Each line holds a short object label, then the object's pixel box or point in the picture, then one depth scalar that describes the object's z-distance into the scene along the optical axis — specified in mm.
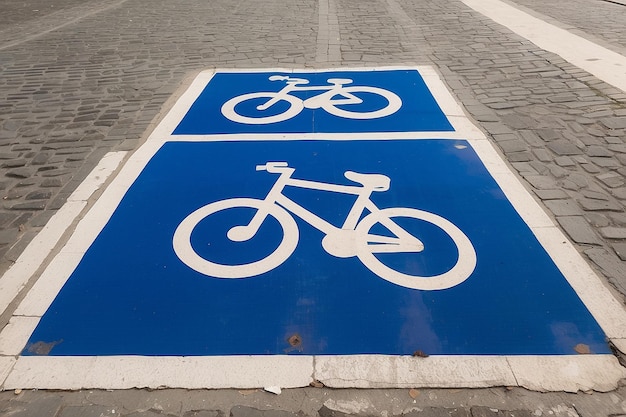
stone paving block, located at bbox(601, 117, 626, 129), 5379
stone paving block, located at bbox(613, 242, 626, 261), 3414
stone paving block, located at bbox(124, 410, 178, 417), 2424
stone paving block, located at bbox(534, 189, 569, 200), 4129
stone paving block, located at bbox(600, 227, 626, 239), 3609
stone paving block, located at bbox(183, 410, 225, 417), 2428
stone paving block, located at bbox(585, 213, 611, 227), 3752
